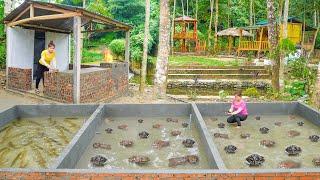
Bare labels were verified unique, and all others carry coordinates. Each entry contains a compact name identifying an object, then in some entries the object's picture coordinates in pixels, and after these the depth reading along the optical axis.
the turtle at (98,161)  4.36
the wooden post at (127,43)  11.40
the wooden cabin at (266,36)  23.44
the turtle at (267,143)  5.23
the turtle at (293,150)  4.81
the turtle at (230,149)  4.85
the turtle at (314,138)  5.46
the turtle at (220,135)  5.65
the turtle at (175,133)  5.75
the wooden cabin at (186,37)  24.87
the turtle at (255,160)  4.35
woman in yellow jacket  9.23
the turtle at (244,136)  5.68
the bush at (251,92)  12.99
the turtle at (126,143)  5.19
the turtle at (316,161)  4.37
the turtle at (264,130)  5.94
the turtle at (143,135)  5.57
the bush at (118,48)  20.80
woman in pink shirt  6.39
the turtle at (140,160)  4.43
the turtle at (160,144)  5.12
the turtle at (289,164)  4.28
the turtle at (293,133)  5.79
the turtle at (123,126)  6.13
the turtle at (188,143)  5.13
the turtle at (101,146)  5.05
